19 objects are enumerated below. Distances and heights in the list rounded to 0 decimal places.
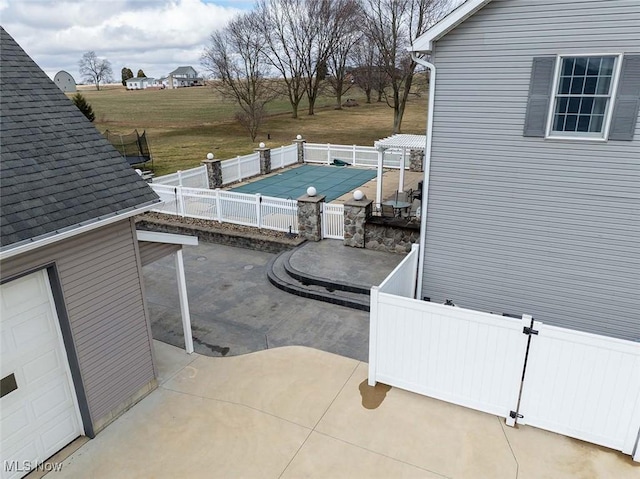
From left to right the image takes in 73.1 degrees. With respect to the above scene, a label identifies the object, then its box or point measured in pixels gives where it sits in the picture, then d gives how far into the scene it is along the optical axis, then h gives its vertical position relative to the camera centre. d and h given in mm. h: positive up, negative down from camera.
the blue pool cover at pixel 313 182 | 17500 -3701
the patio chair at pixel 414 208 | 13039 -3522
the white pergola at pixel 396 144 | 13120 -1490
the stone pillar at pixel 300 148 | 23500 -2772
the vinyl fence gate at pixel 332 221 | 11844 -3348
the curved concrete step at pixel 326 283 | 9414 -4021
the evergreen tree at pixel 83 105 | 28966 -504
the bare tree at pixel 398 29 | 32250 +4671
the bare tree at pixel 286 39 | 42031 +5208
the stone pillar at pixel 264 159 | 20828 -2944
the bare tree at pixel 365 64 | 36719 +2604
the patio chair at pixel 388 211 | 13312 -3532
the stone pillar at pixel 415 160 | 20234 -2992
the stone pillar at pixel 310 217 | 11773 -3215
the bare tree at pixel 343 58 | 42781 +3659
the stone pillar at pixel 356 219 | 11164 -3121
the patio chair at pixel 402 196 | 15000 -3475
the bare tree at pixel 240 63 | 36378 +2675
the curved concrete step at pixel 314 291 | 9133 -4150
